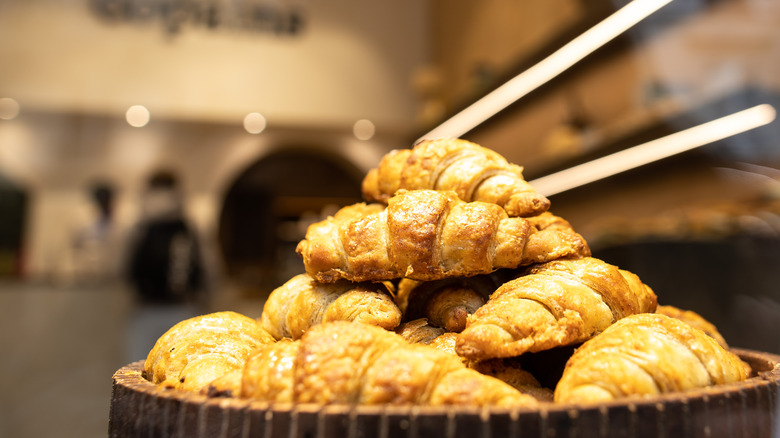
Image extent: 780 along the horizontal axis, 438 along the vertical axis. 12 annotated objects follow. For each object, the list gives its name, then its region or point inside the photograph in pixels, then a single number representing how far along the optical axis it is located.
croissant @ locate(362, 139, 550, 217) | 0.51
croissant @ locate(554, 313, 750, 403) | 0.40
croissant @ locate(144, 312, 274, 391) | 0.44
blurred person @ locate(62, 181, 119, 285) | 2.49
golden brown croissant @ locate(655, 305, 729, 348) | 0.53
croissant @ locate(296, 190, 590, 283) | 0.46
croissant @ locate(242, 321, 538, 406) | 0.39
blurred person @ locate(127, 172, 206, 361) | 1.70
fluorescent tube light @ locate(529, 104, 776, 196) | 1.02
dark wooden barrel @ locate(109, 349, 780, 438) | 0.36
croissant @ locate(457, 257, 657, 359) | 0.42
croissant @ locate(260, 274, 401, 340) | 0.46
